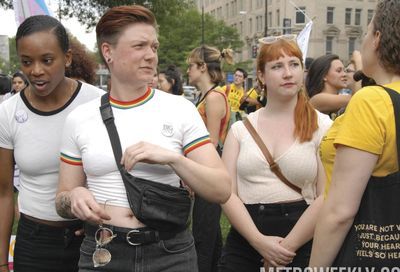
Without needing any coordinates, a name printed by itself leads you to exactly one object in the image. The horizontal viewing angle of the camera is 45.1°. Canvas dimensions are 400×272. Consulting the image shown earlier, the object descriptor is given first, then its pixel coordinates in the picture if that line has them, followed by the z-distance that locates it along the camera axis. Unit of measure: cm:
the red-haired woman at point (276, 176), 277
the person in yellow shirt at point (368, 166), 182
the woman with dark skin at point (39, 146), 254
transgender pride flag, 356
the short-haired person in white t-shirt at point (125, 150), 209
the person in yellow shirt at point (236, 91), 887
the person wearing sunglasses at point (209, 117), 435
